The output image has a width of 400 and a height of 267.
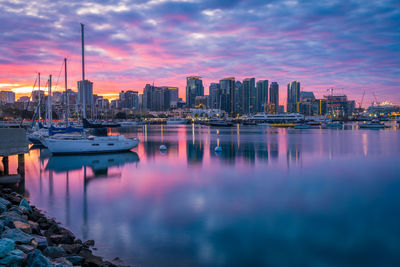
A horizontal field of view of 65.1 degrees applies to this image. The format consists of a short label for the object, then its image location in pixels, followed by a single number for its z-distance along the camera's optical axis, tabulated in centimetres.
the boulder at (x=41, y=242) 818
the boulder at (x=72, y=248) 860
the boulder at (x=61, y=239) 938
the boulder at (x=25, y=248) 747
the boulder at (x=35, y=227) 970
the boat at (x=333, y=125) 13185
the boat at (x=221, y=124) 14196
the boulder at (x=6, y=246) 668
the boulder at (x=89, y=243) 982
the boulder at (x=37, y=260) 655
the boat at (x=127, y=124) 16940
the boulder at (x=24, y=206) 1184
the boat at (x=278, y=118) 17350
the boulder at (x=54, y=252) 784
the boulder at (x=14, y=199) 1355
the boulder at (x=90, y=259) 789
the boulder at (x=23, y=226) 891
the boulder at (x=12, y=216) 921
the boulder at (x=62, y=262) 725
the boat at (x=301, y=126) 11725
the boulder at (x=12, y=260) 657
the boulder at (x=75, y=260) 777
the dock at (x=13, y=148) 1789
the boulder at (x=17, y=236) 792
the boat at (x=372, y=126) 12010
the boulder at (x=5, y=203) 1153
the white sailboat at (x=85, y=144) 2980
